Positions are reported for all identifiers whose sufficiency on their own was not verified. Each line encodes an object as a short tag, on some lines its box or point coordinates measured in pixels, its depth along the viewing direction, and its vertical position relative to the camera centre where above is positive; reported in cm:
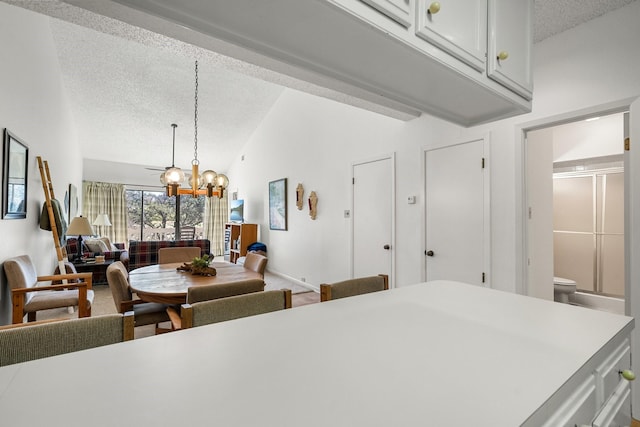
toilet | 362 -94
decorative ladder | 337 +11
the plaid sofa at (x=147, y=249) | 508 -62
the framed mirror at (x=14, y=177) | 233 +32
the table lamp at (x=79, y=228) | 440 -22
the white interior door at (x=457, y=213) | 257 +0
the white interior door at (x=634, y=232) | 180 -12
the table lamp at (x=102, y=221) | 680 -17
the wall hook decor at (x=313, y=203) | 470 +17
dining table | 221 -59
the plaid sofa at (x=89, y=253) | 513 -70
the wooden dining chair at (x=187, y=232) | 877 -55
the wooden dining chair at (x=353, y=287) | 141 -40
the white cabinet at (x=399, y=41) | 76 +52
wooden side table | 476 -93
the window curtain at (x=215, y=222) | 909 -27
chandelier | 372 +42
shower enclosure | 371 -20
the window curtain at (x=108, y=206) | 749 +20
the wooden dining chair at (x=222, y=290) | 167 -47
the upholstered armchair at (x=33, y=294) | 237 -74
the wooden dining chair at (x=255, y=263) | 293 -52
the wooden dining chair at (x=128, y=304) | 234 -74
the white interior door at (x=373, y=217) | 346 -5
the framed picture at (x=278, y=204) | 564 +18
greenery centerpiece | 280 -52
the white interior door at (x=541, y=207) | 272 +6
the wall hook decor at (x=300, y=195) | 502 +32
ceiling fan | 626 +155
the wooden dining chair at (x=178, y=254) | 374 -54
